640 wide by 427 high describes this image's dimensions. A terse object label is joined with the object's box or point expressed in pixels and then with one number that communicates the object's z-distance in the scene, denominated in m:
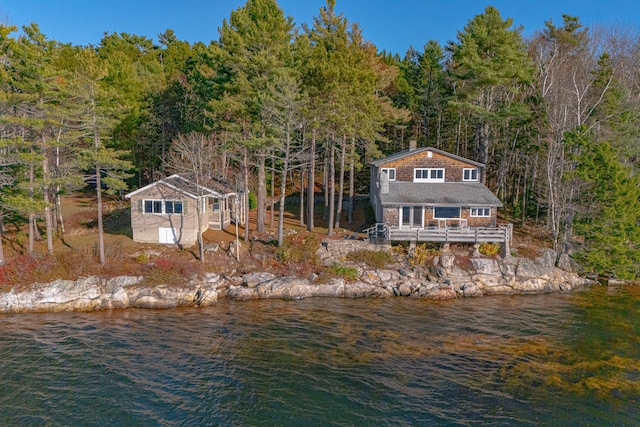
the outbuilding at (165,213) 30.50
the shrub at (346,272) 27.91
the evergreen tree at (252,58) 30.53
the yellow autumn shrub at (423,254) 29.25
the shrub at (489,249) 29.69
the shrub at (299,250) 28.95
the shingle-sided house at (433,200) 30.11
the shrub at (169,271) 26.02
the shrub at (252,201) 43.41
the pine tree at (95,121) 26.41
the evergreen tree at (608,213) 27.84
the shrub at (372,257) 28.98
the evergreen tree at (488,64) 36.72
